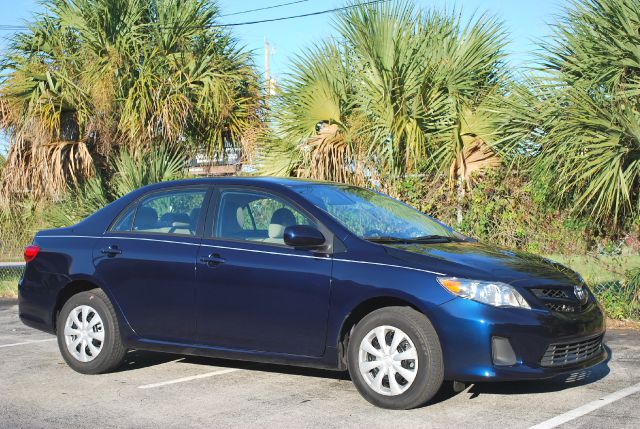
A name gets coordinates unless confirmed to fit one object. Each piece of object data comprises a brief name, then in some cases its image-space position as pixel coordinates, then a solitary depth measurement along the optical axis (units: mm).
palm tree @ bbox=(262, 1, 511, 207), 11547
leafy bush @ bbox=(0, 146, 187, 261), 14070
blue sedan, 6090
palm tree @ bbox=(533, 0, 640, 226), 9562
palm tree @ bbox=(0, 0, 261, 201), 14594
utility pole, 15120
